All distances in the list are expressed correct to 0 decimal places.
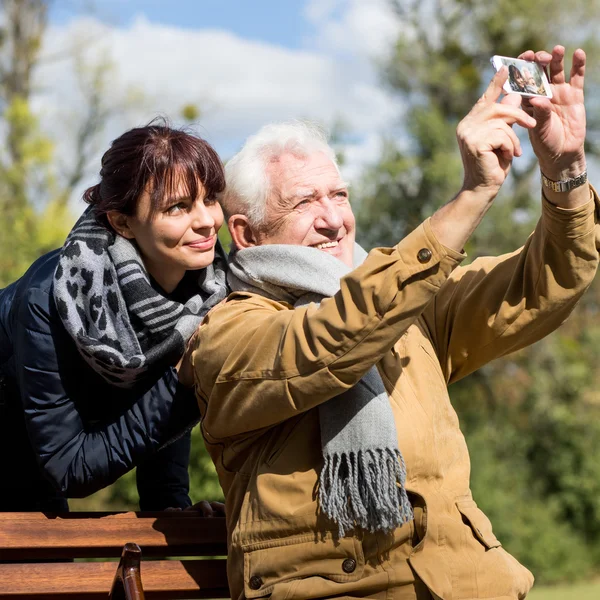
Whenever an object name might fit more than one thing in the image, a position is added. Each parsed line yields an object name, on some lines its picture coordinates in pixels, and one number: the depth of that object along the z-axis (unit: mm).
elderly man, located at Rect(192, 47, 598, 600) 2309
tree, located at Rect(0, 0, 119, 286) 10578
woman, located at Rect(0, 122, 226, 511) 2744
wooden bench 2797
